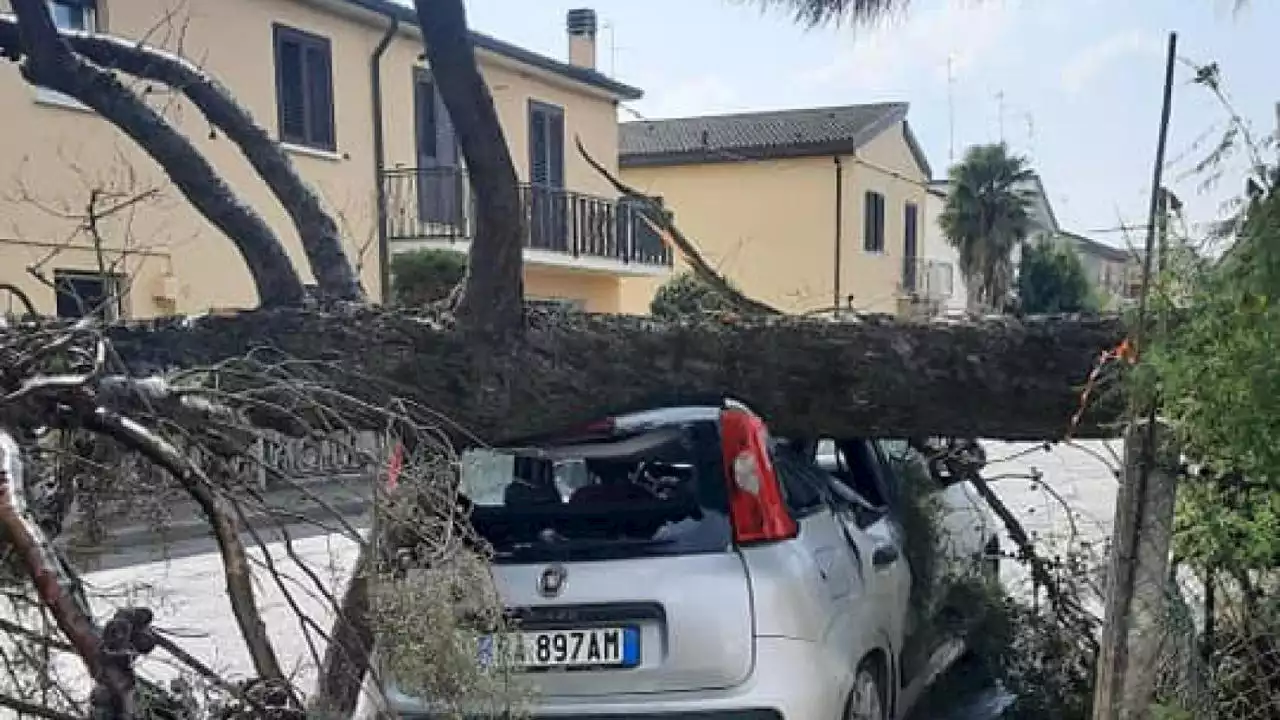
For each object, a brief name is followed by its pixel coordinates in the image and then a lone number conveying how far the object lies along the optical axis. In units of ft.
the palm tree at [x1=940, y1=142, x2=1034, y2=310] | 118.11
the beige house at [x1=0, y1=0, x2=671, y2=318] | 38.96
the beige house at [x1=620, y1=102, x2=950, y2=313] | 95.61
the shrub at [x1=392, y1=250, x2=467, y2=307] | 52.13
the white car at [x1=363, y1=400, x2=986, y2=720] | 11.75
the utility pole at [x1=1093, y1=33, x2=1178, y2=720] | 10.69
